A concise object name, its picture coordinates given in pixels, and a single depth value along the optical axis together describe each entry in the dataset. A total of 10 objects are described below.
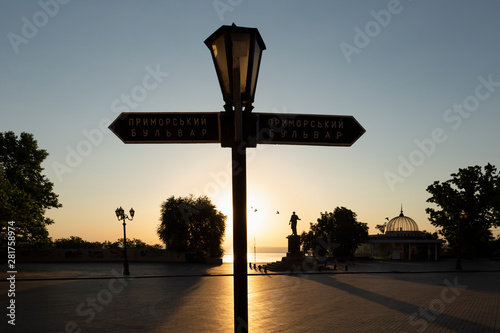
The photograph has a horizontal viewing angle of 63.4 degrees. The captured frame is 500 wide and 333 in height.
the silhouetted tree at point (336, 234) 66.75
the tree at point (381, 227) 94.75
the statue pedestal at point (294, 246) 41.41
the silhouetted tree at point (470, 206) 61.50
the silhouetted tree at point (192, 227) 52.69
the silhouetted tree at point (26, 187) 36.44
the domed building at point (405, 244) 64.31
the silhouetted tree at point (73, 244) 53.56
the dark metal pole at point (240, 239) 3.10
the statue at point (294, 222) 41.78
